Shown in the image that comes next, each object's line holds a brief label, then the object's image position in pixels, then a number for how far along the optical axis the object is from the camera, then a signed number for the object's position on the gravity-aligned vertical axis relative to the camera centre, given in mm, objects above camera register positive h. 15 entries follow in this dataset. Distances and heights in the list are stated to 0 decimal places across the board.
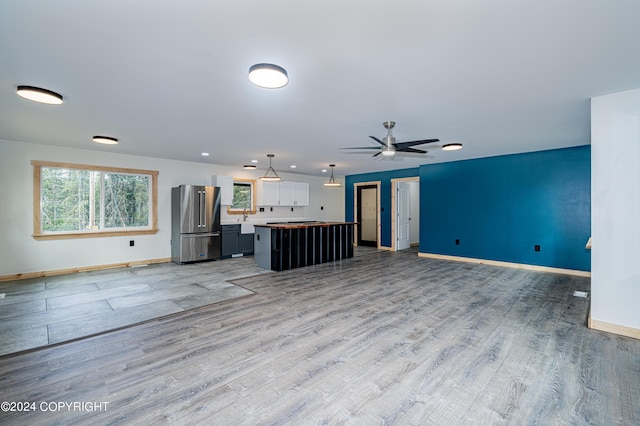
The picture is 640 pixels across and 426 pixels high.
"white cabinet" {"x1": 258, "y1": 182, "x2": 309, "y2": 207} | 8492 +571
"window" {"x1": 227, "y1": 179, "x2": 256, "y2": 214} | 8172 +451
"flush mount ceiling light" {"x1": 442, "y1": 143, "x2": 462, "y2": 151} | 5086 +1182
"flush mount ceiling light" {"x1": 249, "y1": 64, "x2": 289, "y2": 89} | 2258 +1109
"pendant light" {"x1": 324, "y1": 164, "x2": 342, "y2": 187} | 7805 +777
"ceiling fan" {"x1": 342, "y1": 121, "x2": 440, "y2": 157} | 3877 +955
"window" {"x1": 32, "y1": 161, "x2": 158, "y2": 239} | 5406 +247
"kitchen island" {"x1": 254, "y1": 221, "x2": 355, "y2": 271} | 5906 -726
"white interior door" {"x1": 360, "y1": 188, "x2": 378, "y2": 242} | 9398 -109
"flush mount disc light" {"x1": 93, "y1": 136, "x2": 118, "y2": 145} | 4660 +1216
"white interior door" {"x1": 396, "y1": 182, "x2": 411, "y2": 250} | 8727 -134
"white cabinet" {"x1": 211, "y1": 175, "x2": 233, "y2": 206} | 7477 +679
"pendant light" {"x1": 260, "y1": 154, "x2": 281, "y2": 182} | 6492 +789
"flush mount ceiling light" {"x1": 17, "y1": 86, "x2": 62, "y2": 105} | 2723 +1168
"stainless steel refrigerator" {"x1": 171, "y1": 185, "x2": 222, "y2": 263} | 6547 -263
